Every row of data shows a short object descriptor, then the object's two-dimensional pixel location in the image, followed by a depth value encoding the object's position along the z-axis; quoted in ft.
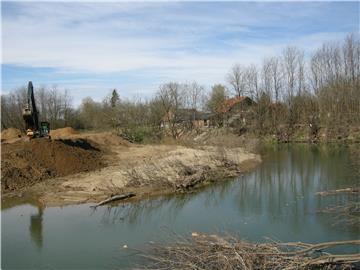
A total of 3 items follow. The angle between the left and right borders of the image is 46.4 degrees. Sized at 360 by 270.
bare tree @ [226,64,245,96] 163.73
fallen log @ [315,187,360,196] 42.93
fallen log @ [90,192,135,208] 46.74
